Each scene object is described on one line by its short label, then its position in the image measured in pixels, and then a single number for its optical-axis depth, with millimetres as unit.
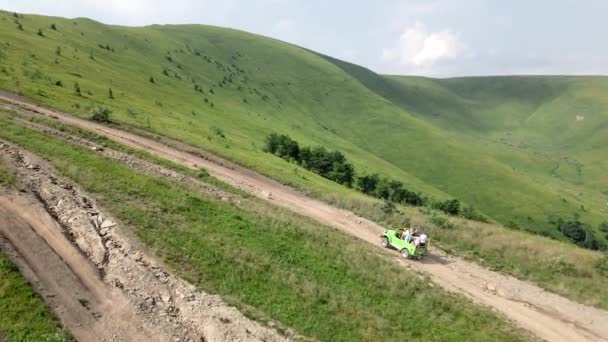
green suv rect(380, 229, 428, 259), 29952
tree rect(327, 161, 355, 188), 64688
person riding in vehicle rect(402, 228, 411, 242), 30562
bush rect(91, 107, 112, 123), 43500
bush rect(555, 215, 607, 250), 97175
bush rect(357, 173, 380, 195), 67188
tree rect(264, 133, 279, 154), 67144
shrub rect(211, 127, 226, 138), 58656
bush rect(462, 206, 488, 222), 63550
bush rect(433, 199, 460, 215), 58181
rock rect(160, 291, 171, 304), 16406
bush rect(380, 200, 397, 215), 40125
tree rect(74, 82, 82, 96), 52031
